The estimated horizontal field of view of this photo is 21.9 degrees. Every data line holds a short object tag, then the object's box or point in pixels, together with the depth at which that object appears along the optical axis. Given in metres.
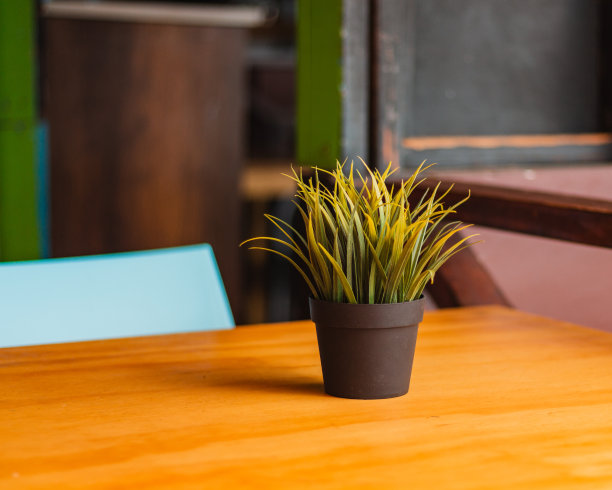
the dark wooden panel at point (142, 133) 4.00
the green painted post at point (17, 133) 4.09
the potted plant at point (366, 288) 1.26
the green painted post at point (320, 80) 2.38
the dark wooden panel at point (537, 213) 1.60
